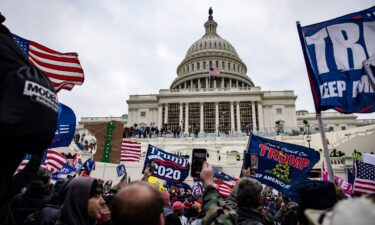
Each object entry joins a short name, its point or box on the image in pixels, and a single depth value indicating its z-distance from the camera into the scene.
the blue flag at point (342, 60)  5.49
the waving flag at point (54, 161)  10.62
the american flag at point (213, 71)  56.07
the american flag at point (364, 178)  7.41
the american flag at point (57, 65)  7.02
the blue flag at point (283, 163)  7.02
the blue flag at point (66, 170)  12.99
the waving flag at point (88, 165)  12.71
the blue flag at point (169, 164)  10.04
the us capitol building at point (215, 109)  51.22
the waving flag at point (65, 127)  7.32
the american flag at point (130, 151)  14.27
